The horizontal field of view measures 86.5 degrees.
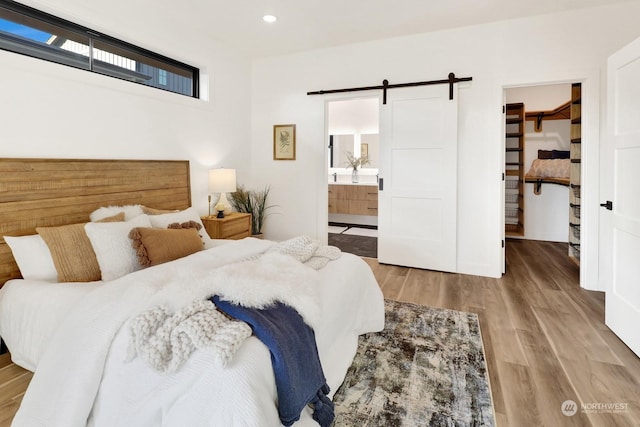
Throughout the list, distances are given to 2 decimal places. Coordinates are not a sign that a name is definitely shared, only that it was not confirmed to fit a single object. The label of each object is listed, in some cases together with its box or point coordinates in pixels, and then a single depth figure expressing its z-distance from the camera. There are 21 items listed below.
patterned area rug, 1.66
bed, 1.21
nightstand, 3.78
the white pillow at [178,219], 2.86
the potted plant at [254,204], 4.70
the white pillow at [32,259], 2.19
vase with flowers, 6.98
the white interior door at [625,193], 2.25
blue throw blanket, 1.29
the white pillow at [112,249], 2.24
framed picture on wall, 4.81
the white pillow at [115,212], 2.73
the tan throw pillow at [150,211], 3.02
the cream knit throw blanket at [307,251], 2.23
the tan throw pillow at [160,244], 2.33
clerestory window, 2.48
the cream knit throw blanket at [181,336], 1.23
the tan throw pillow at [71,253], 2.19
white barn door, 3.96
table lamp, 3.95
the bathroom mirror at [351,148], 6.93
